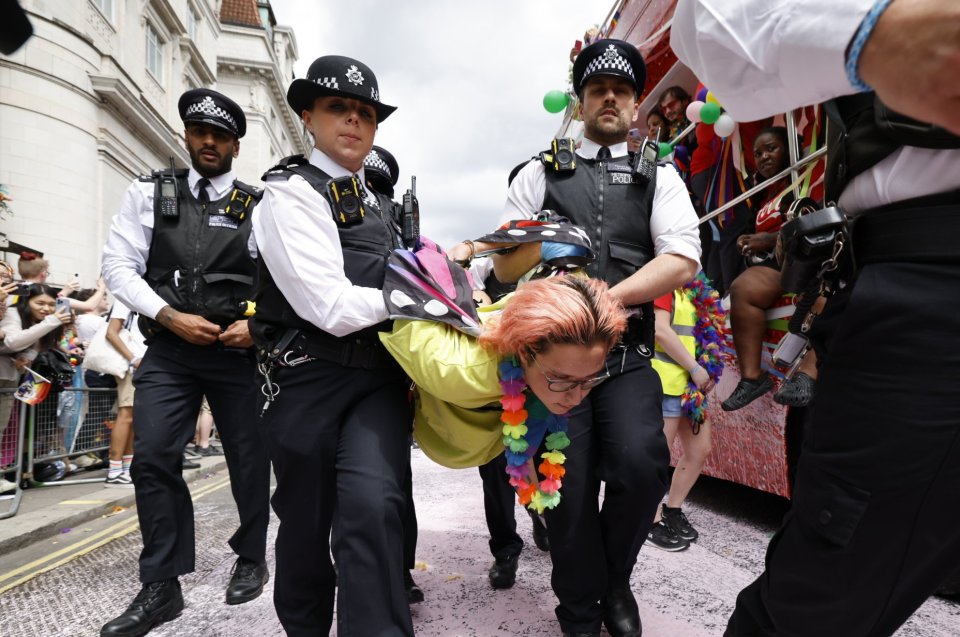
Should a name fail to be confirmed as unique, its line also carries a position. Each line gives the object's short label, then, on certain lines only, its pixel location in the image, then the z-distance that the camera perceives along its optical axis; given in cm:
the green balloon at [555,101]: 436
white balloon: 356
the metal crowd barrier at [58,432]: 485
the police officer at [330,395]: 169
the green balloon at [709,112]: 349
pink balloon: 362
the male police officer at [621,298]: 207
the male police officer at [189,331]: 257
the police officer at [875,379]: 103
